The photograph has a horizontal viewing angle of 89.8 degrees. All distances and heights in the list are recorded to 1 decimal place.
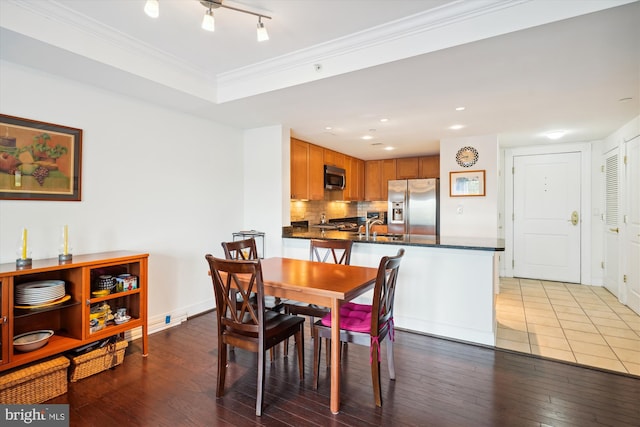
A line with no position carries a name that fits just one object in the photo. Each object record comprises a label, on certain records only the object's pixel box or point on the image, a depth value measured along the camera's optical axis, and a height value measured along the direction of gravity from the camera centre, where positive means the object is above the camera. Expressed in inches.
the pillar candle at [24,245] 85.9 -8.5
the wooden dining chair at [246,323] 75.0 -28.5
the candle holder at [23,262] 82.4 -12.8
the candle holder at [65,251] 90.7 -11.2
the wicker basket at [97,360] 89.8 -43.1
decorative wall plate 182.1 +33.4
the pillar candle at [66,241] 92.4 -8.2
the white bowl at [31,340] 81.0 -33.8
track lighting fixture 66.8 +44.2
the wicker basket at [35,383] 75.2 -41.7
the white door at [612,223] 171.6 -4.4
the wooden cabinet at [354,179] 239.9 +27.6
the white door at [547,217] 205.2 -1.2
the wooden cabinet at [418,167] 235.6 +35.7
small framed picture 180.5 +18.0
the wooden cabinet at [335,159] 211.2 +38.3
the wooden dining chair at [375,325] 78.4 -28.9
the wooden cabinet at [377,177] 256.4 +30.7
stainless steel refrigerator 207.3 +5.2
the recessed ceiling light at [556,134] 170.4 +43.9
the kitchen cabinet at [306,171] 178.1 +25.8
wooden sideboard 77.5 -25.7
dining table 76.6 -18.1
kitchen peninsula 115.9 -26.4
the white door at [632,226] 145.6 -5.2
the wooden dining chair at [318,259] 104.9 -17.1
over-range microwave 207.3 +24.5
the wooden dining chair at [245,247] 109.8 -13.4
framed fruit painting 89.8 +15.9
